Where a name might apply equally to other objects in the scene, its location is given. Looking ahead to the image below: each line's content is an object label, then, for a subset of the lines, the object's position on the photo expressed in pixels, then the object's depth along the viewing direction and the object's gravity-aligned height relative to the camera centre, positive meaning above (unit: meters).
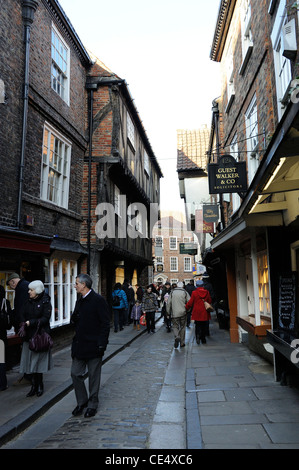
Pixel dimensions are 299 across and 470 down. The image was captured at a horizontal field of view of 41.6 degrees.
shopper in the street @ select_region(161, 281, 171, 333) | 14.56 -0.86
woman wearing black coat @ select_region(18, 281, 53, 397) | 5.70 -0.54
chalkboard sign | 6.28 -0.14
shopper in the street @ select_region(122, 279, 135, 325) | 15.81 -0.22
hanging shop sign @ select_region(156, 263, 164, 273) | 49.59 +3.07
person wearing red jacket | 10.67 -0.52
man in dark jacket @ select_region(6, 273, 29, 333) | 6.39 -0.02
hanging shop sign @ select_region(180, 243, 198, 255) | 25.58 +2.81
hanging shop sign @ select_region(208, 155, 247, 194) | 9.41 +2.70
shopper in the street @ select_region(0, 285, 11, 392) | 6.14 -0.50
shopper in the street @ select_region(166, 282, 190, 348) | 10.26 -0.50
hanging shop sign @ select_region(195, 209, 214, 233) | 17.00 +3.03
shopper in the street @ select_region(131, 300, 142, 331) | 14.80 -0.80
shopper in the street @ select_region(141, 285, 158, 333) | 13.44 -0.42
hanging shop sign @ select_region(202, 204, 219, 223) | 15.03 +2.96
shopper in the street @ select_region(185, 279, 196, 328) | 14.84 +0.17
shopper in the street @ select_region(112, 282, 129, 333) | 13.69 -0.35
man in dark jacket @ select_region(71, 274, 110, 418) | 5.00 -0.63
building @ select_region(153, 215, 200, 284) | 52.25 +4.95
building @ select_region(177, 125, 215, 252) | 23.98 +7.26
